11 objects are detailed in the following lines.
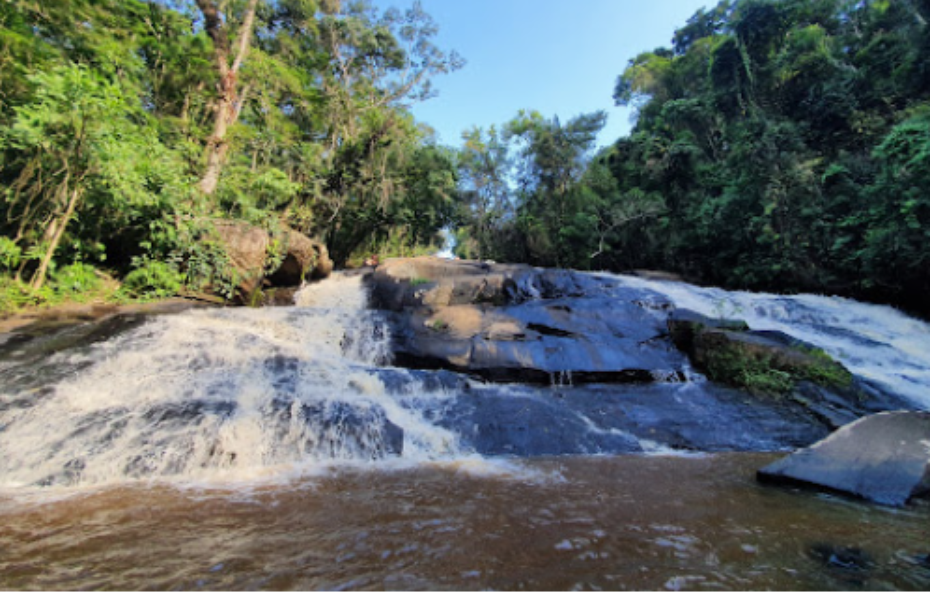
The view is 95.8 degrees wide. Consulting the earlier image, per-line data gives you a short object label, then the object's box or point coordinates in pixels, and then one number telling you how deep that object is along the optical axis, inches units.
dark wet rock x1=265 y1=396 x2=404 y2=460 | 175.9
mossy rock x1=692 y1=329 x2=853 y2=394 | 263.7
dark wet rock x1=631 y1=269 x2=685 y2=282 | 682.9
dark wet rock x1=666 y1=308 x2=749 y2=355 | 321.3
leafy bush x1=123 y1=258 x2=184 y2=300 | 338.0
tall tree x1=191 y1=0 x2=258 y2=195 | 433.1
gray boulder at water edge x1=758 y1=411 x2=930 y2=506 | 126.2
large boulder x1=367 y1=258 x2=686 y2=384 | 286.4
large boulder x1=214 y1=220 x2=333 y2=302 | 398.0
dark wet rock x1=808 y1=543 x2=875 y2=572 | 82.2
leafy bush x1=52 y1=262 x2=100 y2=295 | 298.7
